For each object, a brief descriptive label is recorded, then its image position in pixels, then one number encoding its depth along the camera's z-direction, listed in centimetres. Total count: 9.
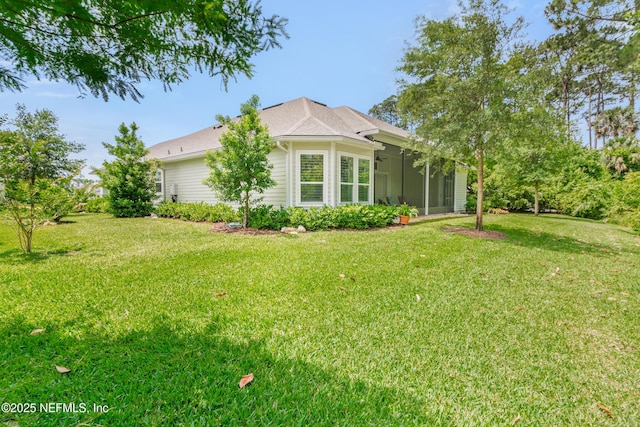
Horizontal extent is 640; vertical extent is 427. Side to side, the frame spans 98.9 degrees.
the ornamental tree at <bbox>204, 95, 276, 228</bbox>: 856
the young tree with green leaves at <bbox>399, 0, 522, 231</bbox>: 753
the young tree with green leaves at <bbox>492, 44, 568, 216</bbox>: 734
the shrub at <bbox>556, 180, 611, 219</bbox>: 1634
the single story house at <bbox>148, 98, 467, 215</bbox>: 1026
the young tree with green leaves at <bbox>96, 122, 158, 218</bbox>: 1395
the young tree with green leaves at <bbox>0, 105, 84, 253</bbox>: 532
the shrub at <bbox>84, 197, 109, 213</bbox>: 1843
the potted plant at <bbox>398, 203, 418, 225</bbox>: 1138
